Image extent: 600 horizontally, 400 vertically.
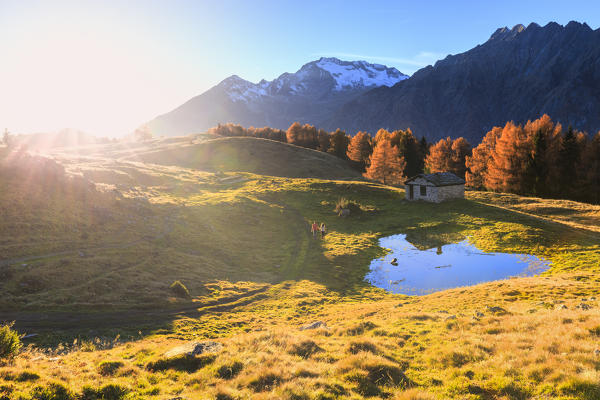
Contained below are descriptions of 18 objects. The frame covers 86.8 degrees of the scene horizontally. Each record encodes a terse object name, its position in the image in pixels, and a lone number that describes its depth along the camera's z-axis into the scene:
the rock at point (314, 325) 18.16
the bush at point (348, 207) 53.00
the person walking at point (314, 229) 43.09
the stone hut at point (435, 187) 55.16
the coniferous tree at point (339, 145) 133.00
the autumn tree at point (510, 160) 73.19
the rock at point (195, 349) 13.45
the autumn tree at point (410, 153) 105.81
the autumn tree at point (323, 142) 141.25
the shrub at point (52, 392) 9.45
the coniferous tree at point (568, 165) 70.00
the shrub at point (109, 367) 11.98
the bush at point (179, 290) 23.33
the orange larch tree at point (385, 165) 85.56
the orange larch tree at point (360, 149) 114.88
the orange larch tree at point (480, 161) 88.31
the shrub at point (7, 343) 12.06
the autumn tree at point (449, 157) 97.25
